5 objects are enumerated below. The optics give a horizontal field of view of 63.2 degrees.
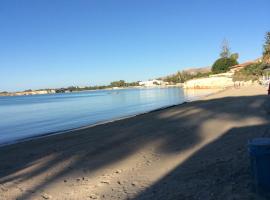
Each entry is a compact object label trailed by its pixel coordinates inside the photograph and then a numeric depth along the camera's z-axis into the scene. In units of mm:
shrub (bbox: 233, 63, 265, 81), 40407
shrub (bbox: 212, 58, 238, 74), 72299
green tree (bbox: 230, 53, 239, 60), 77735
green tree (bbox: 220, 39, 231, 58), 80103
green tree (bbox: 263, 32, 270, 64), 34232
